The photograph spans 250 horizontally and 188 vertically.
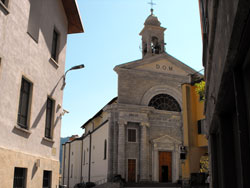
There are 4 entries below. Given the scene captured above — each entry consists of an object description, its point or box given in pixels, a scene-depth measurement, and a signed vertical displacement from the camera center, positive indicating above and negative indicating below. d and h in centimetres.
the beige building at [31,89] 859 +222
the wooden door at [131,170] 3238 -169
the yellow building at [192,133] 2334 +167
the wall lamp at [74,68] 1430 +411
